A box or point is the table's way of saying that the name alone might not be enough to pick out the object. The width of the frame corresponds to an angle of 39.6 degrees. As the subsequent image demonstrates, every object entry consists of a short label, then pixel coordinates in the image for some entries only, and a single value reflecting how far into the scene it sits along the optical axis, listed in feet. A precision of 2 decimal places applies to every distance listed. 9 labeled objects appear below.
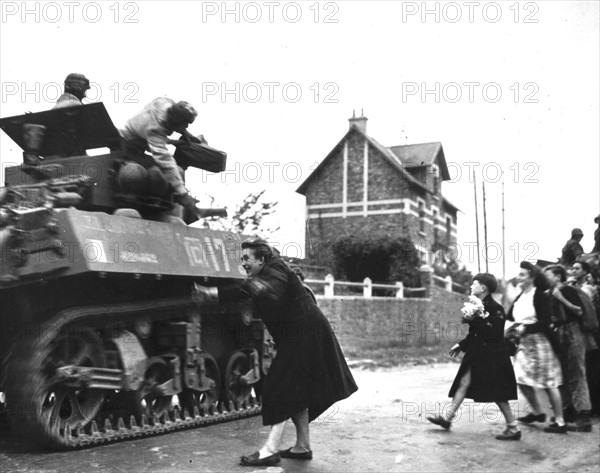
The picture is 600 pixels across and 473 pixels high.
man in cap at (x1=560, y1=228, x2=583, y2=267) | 36.55
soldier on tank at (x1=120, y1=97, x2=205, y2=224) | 27.40
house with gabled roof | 124.06
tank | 21.88
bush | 113.19
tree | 62.44
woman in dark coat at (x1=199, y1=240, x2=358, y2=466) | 19.89
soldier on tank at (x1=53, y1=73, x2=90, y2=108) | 28.50
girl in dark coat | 24.90
